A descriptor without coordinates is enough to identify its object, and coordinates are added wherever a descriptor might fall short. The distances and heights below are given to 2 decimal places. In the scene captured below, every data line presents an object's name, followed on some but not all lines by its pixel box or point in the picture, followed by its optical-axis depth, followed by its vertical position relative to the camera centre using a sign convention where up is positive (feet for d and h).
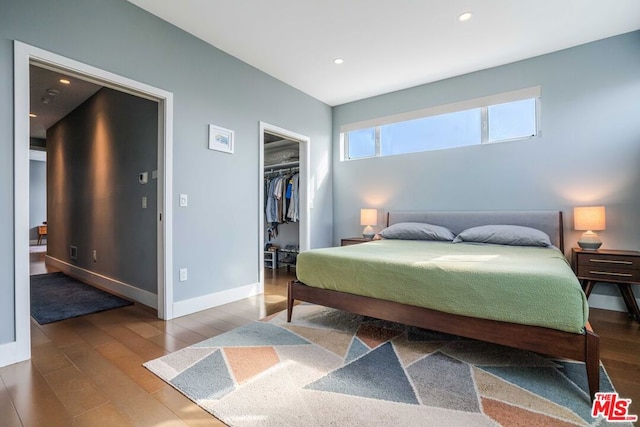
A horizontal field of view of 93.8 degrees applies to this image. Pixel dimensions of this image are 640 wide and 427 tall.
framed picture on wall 10.22 +2.65
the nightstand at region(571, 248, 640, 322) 8.48 -1.67
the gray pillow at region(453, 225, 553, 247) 9.64 -0.77
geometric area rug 4.57 -3.08
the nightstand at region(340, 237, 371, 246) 13.61 -1.25
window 11.51 +3.82
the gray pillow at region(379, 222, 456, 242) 11.51 -0.75
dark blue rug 9.29 -3.04
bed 5.05 -1.59
